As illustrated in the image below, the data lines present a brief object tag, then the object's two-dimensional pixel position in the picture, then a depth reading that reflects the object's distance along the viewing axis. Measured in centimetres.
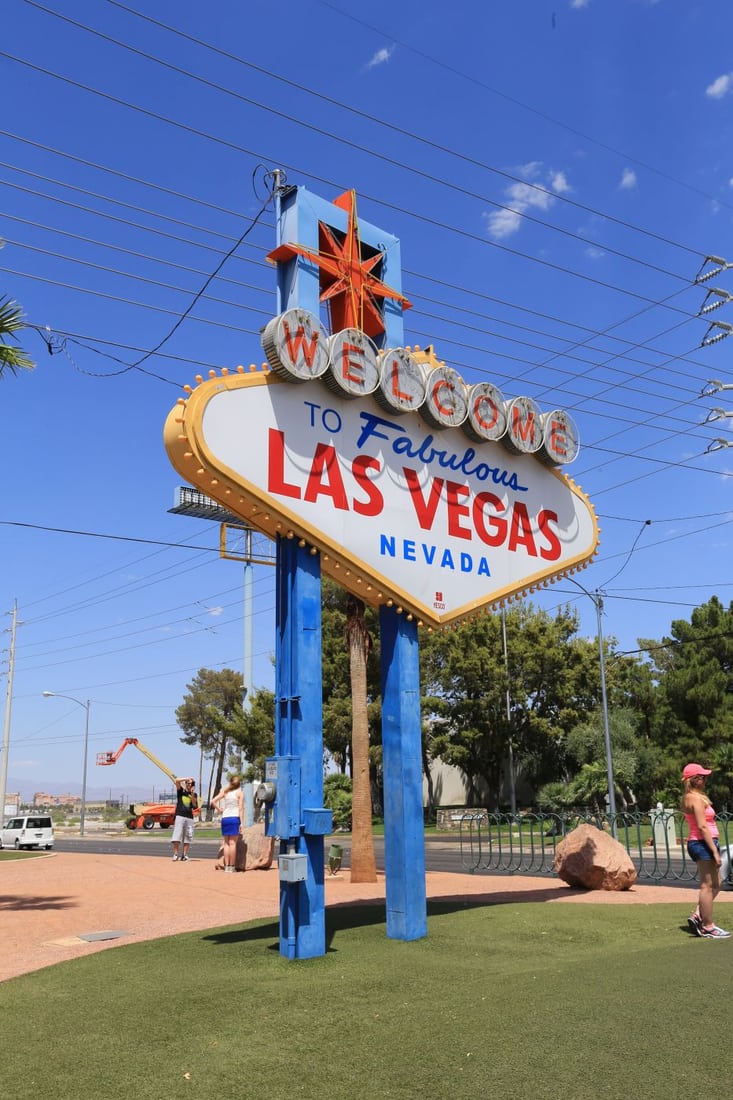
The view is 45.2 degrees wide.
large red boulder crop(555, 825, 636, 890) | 1373
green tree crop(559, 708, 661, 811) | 3572
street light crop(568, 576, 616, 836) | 2899
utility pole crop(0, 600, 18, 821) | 4928
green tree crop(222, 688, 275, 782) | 4609
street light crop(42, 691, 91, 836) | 5600
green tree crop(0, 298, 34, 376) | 1312
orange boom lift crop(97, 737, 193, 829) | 5809
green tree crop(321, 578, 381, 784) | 4147
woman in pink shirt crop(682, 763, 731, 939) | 855
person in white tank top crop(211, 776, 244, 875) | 1744
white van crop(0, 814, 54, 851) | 3591
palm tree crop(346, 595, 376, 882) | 1717
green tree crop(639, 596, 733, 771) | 4038
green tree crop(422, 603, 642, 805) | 4369
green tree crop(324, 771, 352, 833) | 4109
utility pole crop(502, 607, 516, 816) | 4131
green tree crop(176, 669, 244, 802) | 8331
